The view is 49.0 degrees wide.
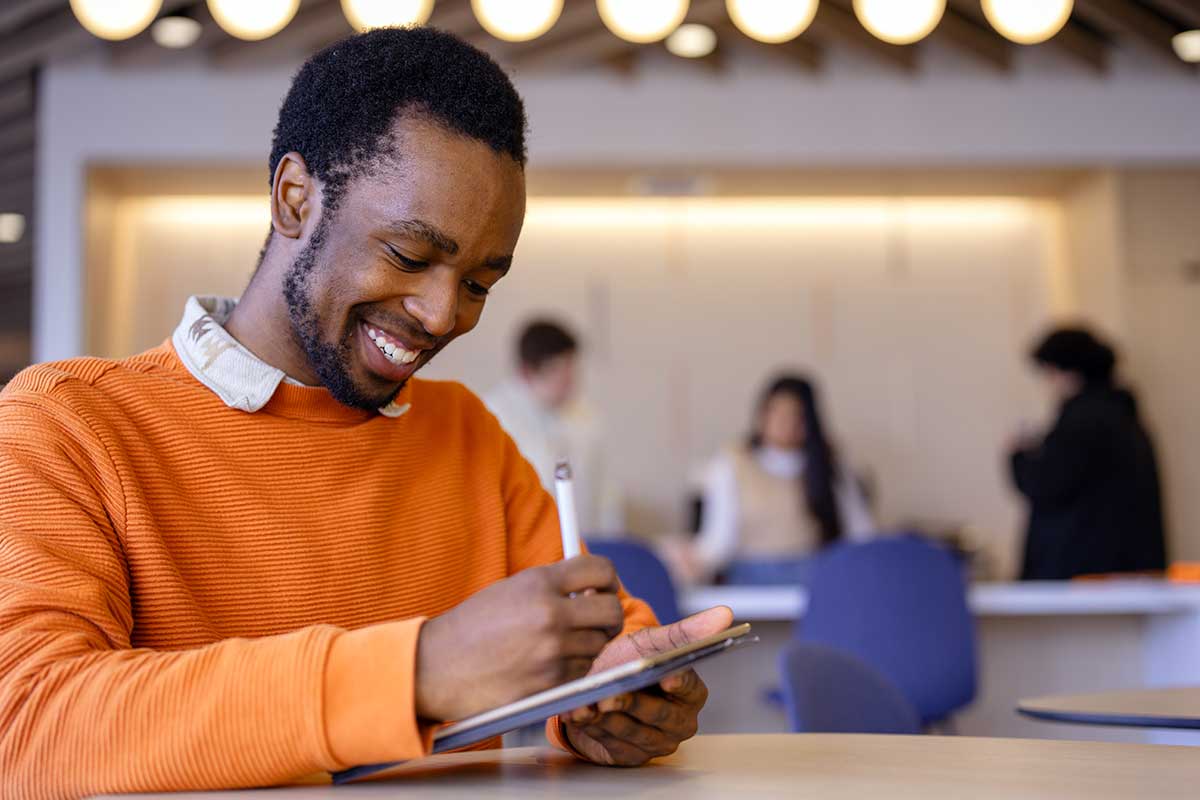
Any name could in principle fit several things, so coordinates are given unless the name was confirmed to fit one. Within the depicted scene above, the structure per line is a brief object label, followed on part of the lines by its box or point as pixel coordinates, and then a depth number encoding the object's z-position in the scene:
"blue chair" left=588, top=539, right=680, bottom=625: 2.88
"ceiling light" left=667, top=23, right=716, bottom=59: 4.87
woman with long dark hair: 3.76
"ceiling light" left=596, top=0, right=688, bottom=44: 3.47
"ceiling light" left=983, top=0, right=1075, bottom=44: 3.47
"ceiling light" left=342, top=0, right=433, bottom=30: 3.53
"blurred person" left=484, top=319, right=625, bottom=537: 3.42
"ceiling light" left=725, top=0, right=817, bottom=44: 3.50
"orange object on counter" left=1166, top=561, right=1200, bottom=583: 3.32
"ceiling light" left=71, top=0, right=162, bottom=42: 3.47
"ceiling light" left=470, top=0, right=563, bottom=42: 3.39
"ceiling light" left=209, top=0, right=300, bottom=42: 3.51
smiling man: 0.78
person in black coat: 3.90
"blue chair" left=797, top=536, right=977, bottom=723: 3.09
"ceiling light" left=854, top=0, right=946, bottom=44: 3.46
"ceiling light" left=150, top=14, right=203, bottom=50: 4.68
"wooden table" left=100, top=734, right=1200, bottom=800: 0.81
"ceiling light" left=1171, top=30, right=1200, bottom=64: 4.98
